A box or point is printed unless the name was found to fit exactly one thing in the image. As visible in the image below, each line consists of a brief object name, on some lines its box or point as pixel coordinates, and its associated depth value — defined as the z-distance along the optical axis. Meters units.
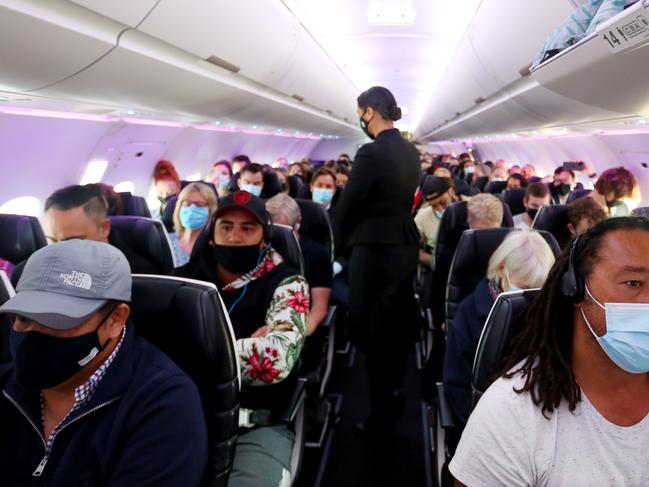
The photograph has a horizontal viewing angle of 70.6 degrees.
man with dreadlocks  1.26
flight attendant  2.90
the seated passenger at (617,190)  4.77
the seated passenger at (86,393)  1.35
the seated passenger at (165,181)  6.04
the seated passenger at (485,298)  2.20
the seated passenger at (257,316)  2.01
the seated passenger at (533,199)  5.16
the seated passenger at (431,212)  4.91
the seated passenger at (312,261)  3.06
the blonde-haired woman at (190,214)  3.77
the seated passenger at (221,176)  7.64
